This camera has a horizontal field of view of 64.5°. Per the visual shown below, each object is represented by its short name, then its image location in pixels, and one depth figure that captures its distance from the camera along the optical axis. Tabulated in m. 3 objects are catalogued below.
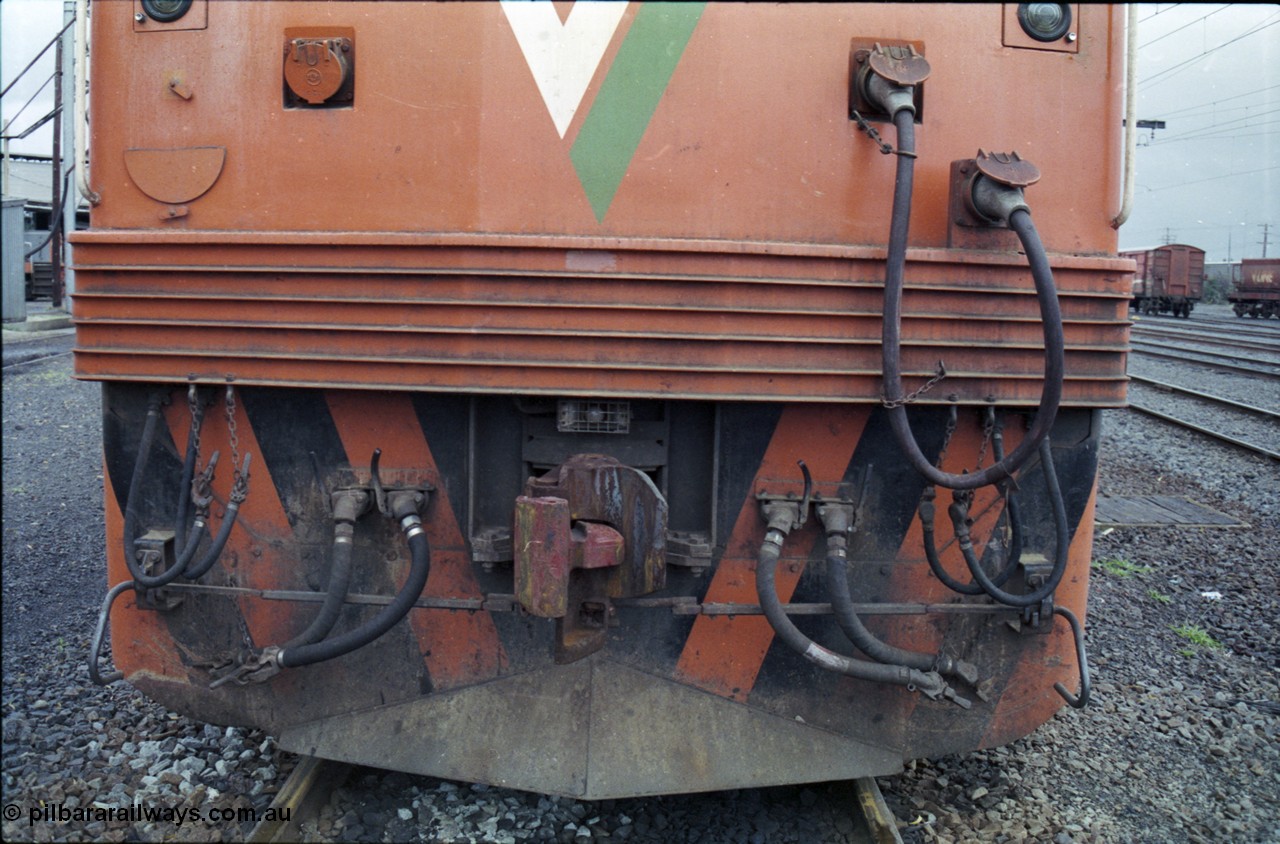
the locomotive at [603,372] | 2.32
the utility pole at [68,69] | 12.46
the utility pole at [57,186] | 16.54
